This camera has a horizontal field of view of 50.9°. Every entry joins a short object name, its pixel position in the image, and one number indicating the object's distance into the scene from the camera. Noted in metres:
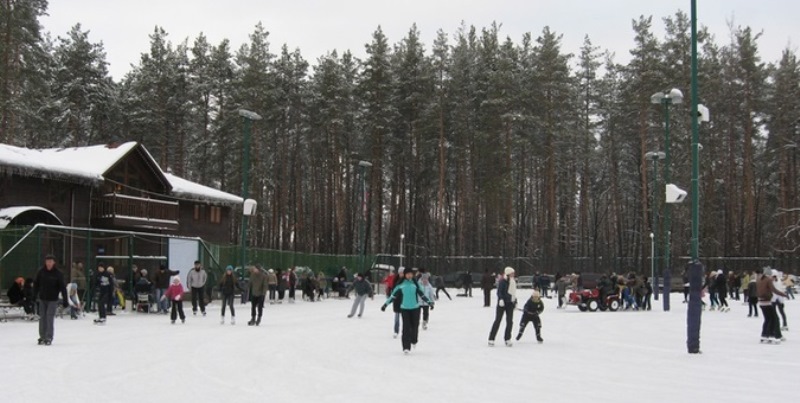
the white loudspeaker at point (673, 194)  19.25
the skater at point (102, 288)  21.53
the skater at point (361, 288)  25.83
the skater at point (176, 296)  22.41
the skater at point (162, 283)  25.98
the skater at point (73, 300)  22.78
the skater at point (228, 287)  22.81
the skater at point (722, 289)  30.59
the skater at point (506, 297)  17.14
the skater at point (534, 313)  17.80
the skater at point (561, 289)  33.94
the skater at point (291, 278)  36.47
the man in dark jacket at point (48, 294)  15.83
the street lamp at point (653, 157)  38.00
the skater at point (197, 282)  24.75
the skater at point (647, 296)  31.91
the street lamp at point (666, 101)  24.72
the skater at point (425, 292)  21.23
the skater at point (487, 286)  34.97
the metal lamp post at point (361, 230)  44.89
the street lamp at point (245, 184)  32.22
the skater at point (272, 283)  34.78
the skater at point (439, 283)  41.38
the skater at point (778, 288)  17.80
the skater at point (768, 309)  17.31
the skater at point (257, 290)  22.38
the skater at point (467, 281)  45.36
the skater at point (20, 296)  21.94
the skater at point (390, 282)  36.16
